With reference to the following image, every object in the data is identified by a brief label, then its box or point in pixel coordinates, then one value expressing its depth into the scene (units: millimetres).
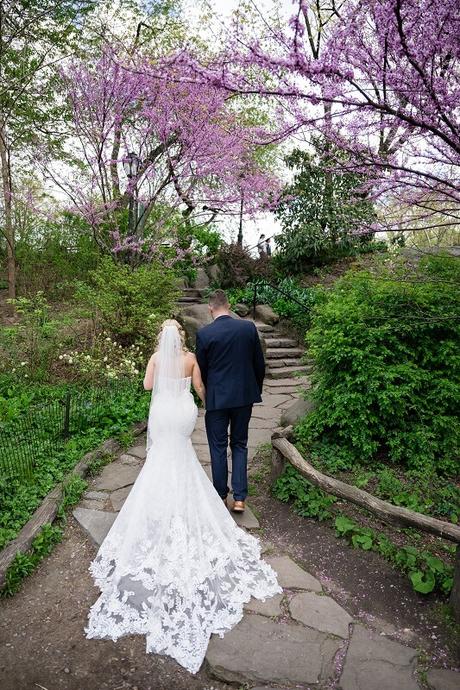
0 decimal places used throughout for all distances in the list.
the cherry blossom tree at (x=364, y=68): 2771
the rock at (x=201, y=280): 14586
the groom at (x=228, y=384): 4012
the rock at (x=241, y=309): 12477
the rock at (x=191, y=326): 9944
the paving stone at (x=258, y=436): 5961
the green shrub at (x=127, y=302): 8602
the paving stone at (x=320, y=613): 2805
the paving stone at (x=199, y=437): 6023
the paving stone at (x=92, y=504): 4242
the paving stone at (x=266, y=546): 3625
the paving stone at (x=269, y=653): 2443
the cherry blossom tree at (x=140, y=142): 9172
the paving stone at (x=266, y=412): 6926
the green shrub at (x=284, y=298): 11444
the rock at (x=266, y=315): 11758
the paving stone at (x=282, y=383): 8788
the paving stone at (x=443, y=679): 2365
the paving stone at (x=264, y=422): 6561
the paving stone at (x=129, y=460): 5277
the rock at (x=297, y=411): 5525
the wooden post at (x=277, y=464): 4629
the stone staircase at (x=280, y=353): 9523
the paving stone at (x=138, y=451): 5498
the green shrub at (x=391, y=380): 4695
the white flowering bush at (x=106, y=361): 7461
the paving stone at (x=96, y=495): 4410
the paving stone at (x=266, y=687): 2371
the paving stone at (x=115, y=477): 4691
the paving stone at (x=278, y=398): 7711
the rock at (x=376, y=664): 2385
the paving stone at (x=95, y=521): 3773
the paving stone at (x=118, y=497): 4273
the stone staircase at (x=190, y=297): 13396
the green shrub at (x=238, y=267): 13930
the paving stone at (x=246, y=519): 3974
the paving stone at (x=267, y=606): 2924
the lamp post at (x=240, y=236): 17336
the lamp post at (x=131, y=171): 9156
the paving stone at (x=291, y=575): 3209
